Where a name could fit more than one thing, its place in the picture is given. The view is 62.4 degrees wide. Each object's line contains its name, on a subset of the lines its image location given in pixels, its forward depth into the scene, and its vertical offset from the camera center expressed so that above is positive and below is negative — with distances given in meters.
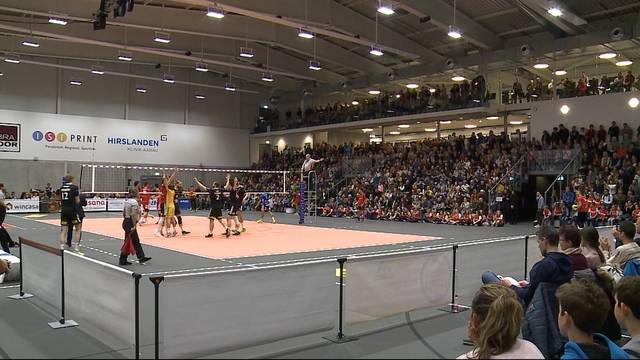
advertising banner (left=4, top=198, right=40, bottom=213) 31.94 -1.50
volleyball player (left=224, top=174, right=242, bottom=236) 17.89 -0.61
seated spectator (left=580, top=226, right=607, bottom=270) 6.24 -0.73
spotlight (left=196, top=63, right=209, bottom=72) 32.16 +7.06
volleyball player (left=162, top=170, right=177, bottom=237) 17.11 -0.54
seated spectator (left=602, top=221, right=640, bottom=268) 6.16 -0.71
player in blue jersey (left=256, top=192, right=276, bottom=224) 25.11 -1.07
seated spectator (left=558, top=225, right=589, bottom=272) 5.95 -0.66
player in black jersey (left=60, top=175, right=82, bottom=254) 13.88 -0.57
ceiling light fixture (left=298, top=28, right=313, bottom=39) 23.97 +6.88
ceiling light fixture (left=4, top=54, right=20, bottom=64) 30.63 +7.17
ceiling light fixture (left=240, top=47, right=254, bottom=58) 27.84 +6.95
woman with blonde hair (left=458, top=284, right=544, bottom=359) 3.37 -0.96
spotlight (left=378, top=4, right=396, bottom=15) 19.56 +6.58
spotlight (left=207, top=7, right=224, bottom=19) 20.41 +6.65
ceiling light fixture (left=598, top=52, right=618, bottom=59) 26.99 +6.88
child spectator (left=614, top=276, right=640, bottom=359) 3.73 -0.86
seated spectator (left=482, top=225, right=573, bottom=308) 5.25 -0.81
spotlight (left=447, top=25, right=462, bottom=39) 21.84 +6.40
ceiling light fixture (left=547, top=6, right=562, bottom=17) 20.23 +6.80
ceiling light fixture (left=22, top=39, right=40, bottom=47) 27.69 +7.31
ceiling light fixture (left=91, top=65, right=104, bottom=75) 32.97 +7.10
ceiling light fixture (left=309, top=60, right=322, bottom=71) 29.52 +6.70
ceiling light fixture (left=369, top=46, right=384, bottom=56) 25.83 +6.62
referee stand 25.38 -0.84
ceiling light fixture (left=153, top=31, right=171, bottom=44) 25.34 +7.04
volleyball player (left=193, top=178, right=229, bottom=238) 16.78 -0.64
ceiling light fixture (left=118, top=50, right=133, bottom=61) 28.95 +7.00
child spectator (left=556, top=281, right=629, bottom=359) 3.24 -0.83
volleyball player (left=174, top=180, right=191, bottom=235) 18.34 -1.19
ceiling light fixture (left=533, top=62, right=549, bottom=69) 29.97 +6.97
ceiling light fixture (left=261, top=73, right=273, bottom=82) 33.94 +6.91
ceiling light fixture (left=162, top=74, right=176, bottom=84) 34.66 +6.87
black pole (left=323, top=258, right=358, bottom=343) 6.54 -1.62
